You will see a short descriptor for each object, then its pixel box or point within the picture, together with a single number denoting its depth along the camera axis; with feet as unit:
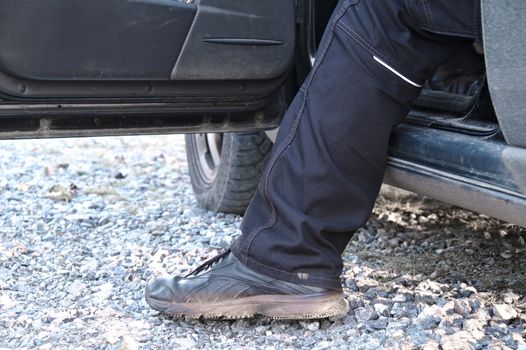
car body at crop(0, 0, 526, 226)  7.37
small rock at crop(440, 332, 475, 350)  7.60
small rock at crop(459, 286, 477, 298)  8.34
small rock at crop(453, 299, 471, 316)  8.04
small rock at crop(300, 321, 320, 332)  7.94
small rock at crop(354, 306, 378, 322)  8.01
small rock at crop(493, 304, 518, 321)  7.94
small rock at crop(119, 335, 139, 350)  7.66
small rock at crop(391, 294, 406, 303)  8.24
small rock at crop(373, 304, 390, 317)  8.07
